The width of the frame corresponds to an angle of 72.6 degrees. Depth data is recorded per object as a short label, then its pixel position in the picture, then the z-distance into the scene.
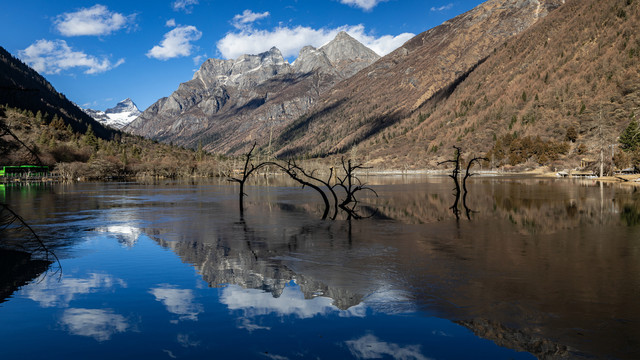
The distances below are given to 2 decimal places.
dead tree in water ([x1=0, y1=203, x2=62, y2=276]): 18.88
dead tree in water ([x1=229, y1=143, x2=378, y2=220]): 31.56
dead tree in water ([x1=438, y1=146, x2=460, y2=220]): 32.98
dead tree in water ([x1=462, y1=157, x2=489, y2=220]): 32.91
